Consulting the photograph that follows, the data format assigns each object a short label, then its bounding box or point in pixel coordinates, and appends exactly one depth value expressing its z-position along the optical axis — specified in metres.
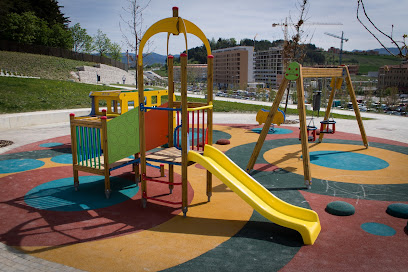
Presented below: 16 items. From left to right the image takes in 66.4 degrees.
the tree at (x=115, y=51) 103.19
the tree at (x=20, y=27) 55.69
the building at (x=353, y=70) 191.10
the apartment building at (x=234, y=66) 152.00
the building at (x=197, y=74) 77.46
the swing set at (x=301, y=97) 7.66
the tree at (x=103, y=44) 98.81
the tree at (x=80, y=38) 88.96
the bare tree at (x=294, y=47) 16.88
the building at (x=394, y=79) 117.44
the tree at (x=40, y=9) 58.72
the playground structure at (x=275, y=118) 13.04
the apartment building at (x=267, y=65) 166.12
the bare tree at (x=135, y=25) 24.26
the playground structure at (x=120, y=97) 10.63
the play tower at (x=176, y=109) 5.85
